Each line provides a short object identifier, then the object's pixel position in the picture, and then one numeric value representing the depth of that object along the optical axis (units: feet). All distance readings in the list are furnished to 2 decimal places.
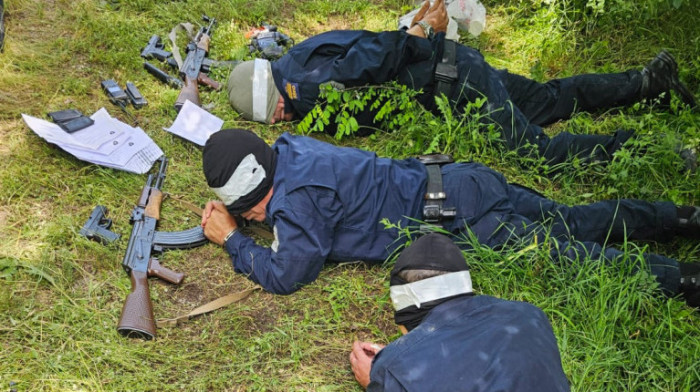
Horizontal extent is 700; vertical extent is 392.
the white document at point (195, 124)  14.96
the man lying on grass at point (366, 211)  10.83
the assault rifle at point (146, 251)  10.49
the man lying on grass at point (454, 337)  7.08
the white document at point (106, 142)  13.51
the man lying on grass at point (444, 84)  14.12
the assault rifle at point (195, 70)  16.08
